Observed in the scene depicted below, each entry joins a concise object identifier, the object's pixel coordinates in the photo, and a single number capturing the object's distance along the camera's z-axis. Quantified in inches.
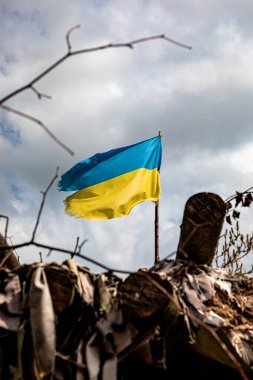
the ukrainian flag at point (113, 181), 304.8
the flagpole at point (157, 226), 340.4
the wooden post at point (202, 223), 124.0
